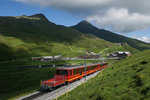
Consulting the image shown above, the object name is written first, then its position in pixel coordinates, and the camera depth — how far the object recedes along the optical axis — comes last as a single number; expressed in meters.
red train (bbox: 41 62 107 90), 28.60
